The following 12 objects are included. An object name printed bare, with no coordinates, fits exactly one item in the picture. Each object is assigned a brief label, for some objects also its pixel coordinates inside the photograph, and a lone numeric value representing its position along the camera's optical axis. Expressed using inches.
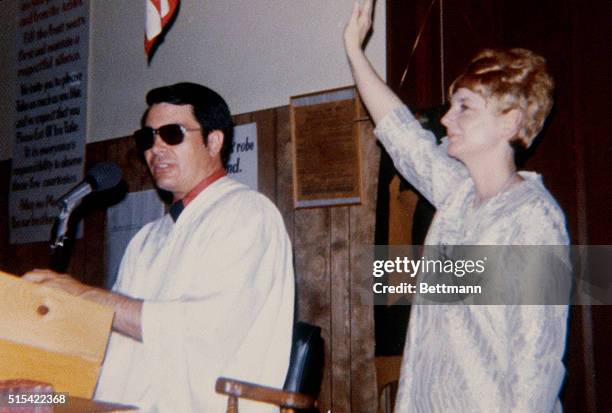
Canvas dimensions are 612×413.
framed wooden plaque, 129.2
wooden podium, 53.6
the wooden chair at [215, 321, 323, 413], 78.6
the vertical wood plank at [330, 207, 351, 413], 125.8
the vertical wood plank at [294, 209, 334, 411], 128.9
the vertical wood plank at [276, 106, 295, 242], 138.6
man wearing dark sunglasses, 86.7
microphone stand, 83.0
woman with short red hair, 71.0
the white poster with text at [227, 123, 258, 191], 145.3
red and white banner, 151.8
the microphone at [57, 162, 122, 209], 83.3
